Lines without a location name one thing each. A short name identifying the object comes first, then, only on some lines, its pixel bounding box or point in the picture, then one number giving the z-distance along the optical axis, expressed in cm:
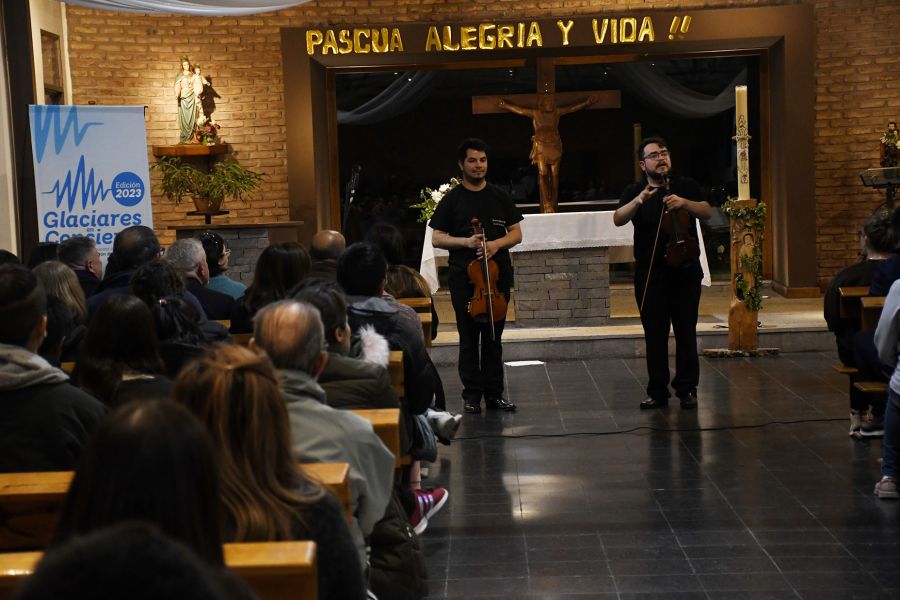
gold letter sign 1250
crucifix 1209
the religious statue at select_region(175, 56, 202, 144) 1233
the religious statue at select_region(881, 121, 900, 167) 1197
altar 1008
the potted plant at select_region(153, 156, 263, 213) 1111
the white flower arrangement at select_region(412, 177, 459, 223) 1002
